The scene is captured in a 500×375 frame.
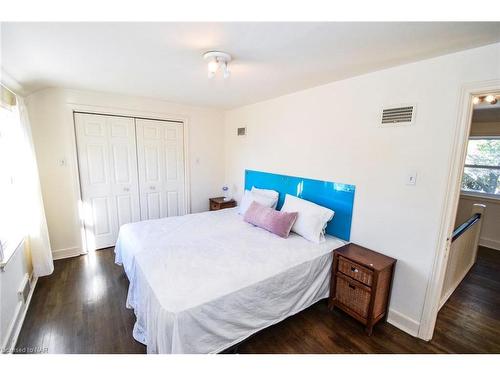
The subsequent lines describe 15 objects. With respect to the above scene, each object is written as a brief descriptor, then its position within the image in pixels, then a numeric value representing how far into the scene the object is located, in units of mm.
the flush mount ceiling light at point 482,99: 1576
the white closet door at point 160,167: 3488
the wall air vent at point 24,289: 1964
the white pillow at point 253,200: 2996
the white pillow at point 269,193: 3082
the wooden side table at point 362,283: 1818
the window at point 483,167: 3734
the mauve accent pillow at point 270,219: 2398
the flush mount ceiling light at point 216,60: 1668
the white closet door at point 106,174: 3076
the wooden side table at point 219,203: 3855
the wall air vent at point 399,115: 1814
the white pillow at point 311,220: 2307
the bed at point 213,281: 1392
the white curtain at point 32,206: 2242
